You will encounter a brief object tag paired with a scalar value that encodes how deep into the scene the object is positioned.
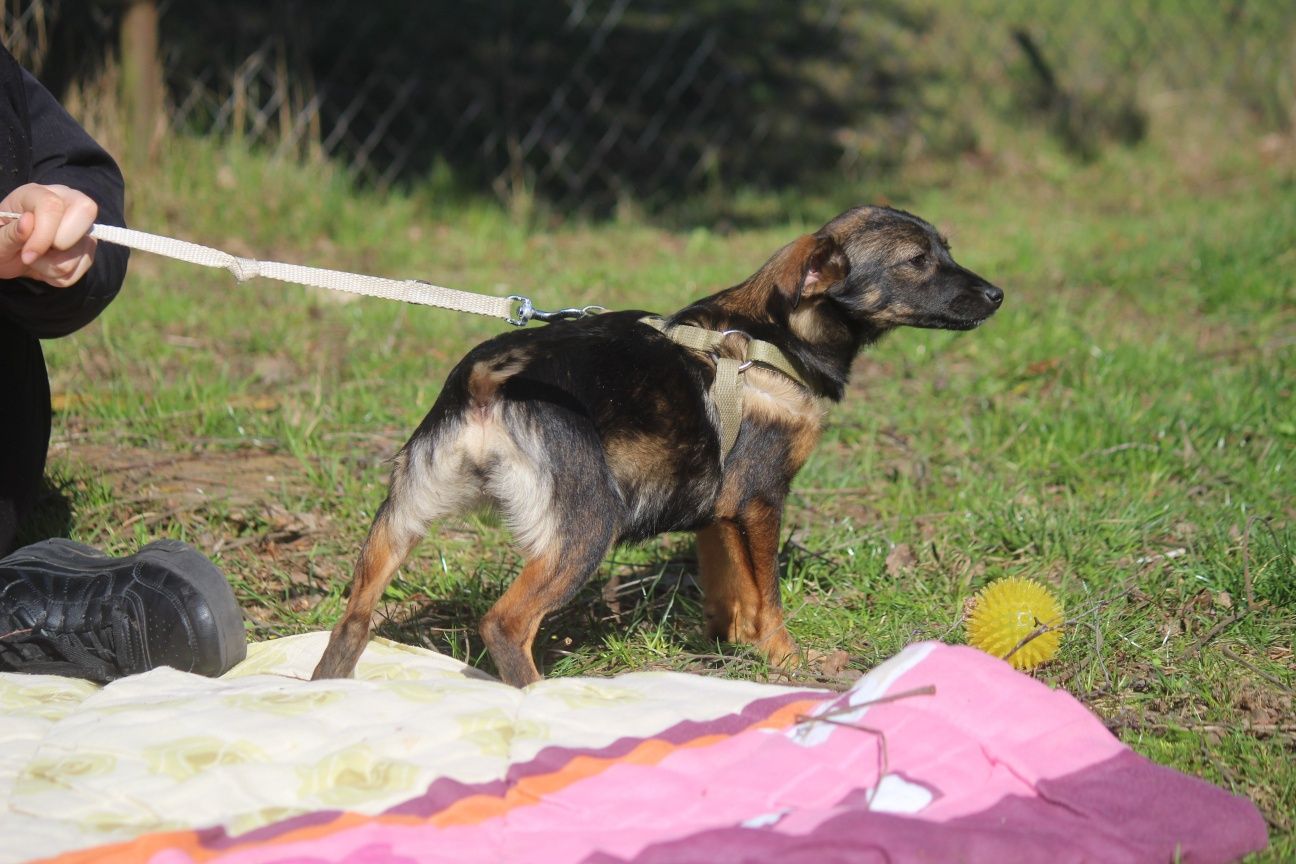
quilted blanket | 4.09
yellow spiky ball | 5.93
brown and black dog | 5.49
